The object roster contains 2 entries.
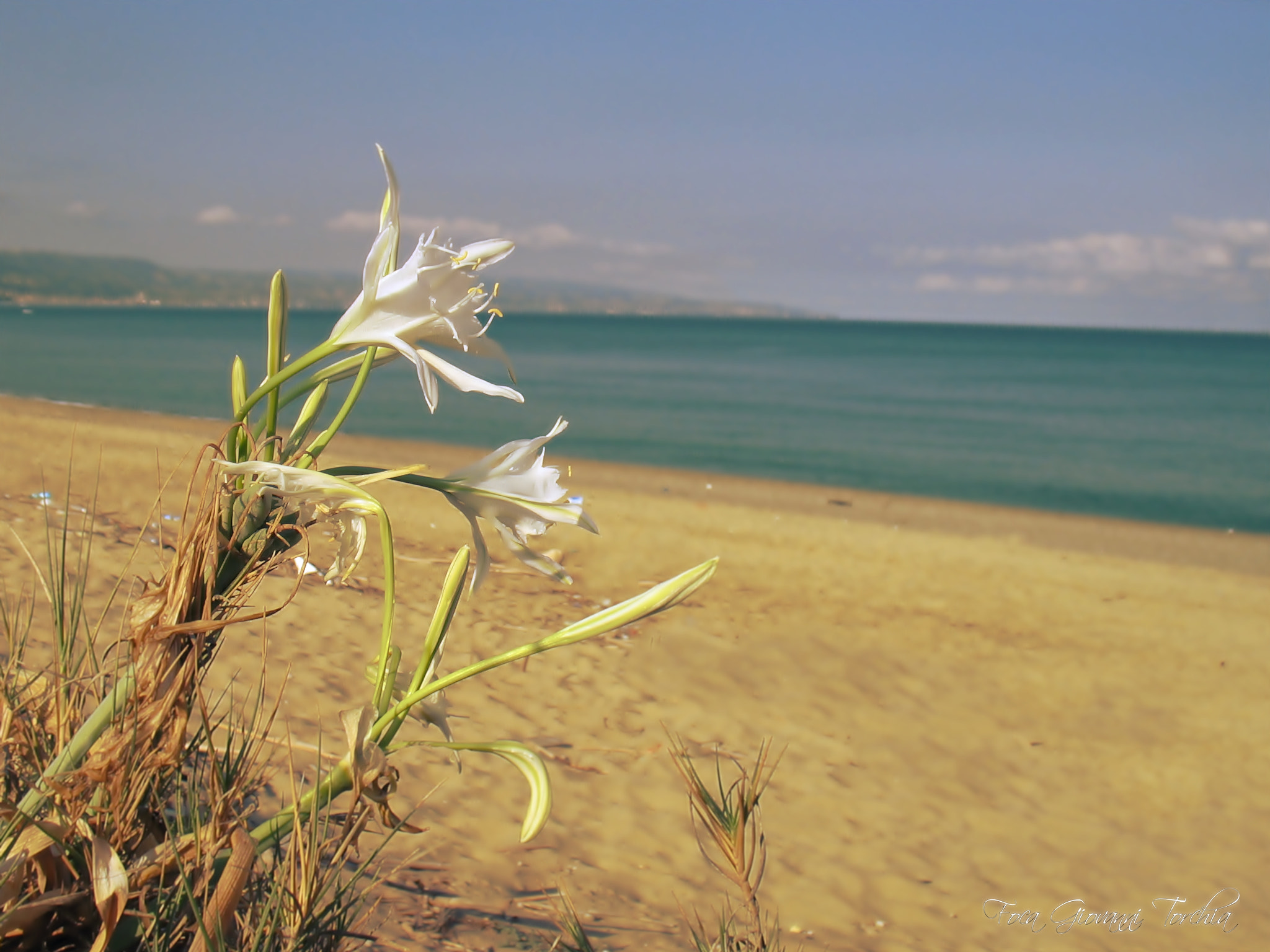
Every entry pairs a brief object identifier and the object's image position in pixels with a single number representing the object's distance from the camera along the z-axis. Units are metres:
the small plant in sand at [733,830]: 1.12
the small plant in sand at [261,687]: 0.86
